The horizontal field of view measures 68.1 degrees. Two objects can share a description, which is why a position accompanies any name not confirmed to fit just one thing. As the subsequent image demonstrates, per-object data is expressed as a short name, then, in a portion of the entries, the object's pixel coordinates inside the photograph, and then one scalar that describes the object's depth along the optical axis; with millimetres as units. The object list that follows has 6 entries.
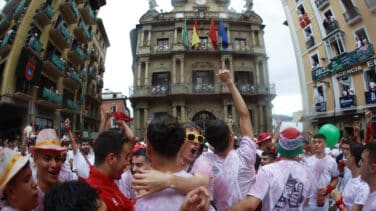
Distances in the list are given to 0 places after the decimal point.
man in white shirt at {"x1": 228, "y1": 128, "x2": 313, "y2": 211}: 2656
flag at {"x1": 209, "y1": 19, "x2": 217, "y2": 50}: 23641
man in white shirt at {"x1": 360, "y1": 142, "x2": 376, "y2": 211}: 2676
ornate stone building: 25797
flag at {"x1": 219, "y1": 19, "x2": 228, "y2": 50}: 22789
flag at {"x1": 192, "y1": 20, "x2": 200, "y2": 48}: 23625
